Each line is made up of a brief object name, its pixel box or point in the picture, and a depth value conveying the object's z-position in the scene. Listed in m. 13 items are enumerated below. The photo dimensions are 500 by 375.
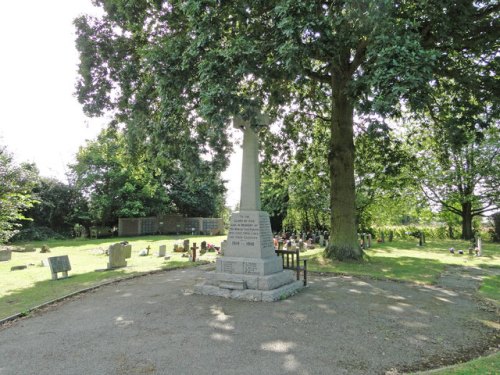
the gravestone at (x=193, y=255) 14.30
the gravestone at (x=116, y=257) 12.83
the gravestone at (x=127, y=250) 13.89
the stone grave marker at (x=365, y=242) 21.54
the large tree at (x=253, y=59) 6.99
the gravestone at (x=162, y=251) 16.42
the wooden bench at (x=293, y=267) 9.27
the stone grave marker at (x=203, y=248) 17.24
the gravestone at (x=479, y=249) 16.30
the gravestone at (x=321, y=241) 22.02
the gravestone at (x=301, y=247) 19.22
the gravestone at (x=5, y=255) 15.88
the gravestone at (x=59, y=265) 10.72
